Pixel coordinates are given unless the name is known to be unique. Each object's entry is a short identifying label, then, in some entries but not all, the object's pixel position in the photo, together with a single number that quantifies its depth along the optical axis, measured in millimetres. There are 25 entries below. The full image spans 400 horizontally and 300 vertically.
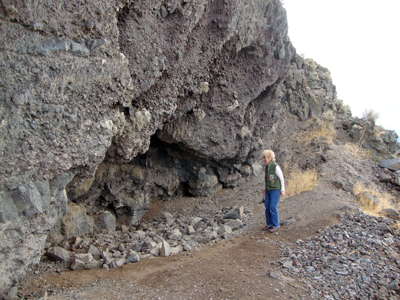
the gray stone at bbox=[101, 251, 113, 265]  6305
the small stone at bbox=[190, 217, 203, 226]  8852
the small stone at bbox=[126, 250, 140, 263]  6422
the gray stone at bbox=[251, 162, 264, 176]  12273
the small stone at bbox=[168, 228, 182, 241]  7680
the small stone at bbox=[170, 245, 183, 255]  6905
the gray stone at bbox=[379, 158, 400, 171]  14414
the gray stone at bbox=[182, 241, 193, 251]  7102
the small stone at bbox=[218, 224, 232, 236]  8038
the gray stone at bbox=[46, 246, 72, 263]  6359
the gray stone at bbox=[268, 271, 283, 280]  5871
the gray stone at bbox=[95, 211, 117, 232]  8273
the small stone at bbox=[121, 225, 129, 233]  8594
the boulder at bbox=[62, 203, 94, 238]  7380
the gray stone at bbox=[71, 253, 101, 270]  6160
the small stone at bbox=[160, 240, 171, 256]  6770
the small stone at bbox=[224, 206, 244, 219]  9156
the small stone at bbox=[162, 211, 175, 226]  8918
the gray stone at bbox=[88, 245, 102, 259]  6682
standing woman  7785
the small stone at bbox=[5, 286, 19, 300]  4912
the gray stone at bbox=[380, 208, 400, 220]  9363
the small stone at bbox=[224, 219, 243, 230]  8455
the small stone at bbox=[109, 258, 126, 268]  6227
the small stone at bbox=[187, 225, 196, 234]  8173
